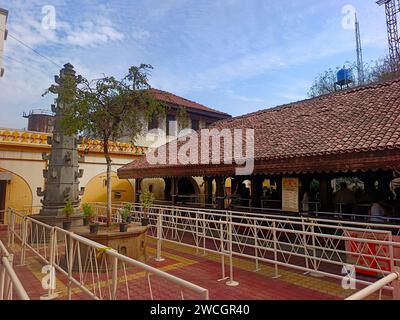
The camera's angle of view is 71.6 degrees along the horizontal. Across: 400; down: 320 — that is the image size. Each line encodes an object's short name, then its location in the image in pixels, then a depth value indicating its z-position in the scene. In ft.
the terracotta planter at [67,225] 24.89
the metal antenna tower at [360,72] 88.52
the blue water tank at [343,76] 65.82
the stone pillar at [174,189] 45.82
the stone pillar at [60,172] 35.47
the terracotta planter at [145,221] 28.08
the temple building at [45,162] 47.32
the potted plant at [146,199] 36.24
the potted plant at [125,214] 27.75
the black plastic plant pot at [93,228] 23.36
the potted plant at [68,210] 31.40
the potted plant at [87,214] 27.73
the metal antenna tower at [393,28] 80.02
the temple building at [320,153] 24.34
